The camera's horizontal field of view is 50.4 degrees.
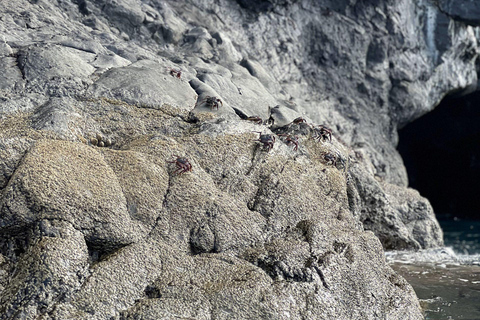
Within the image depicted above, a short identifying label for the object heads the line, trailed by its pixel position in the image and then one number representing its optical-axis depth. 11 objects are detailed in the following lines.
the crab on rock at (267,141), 7.68
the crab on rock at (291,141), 8.11
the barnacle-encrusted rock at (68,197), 5.61
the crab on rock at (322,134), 8.57
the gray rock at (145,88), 8.60
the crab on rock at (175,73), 9.90
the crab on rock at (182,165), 6.82
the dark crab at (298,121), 8.83
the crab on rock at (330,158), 8.13
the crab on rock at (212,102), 9.00
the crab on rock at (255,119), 9.21
